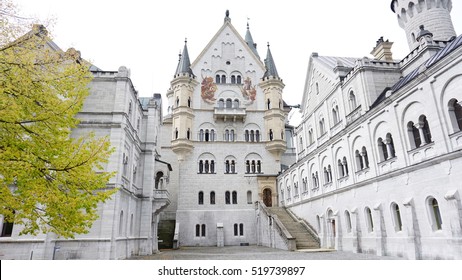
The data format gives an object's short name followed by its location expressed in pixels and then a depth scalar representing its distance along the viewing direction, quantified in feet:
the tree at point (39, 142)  26.43
